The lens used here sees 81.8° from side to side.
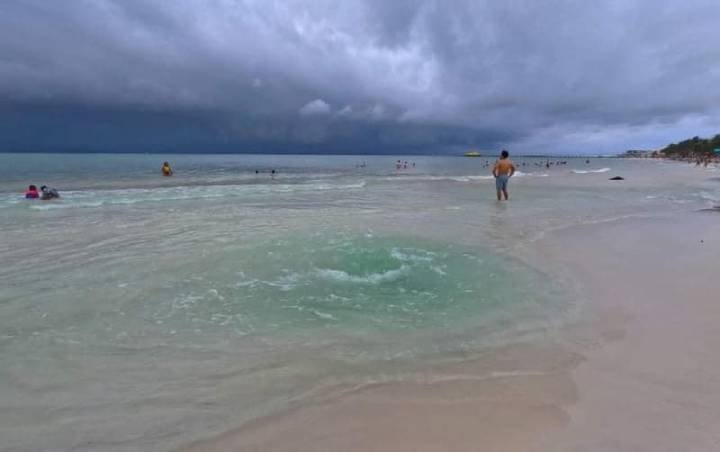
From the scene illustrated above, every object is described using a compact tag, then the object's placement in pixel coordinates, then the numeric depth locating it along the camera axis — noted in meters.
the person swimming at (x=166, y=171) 42.09
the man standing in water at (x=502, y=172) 20.78
